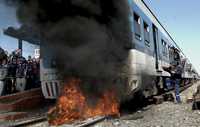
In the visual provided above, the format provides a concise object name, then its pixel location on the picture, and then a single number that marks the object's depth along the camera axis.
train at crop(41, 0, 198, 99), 9.11
